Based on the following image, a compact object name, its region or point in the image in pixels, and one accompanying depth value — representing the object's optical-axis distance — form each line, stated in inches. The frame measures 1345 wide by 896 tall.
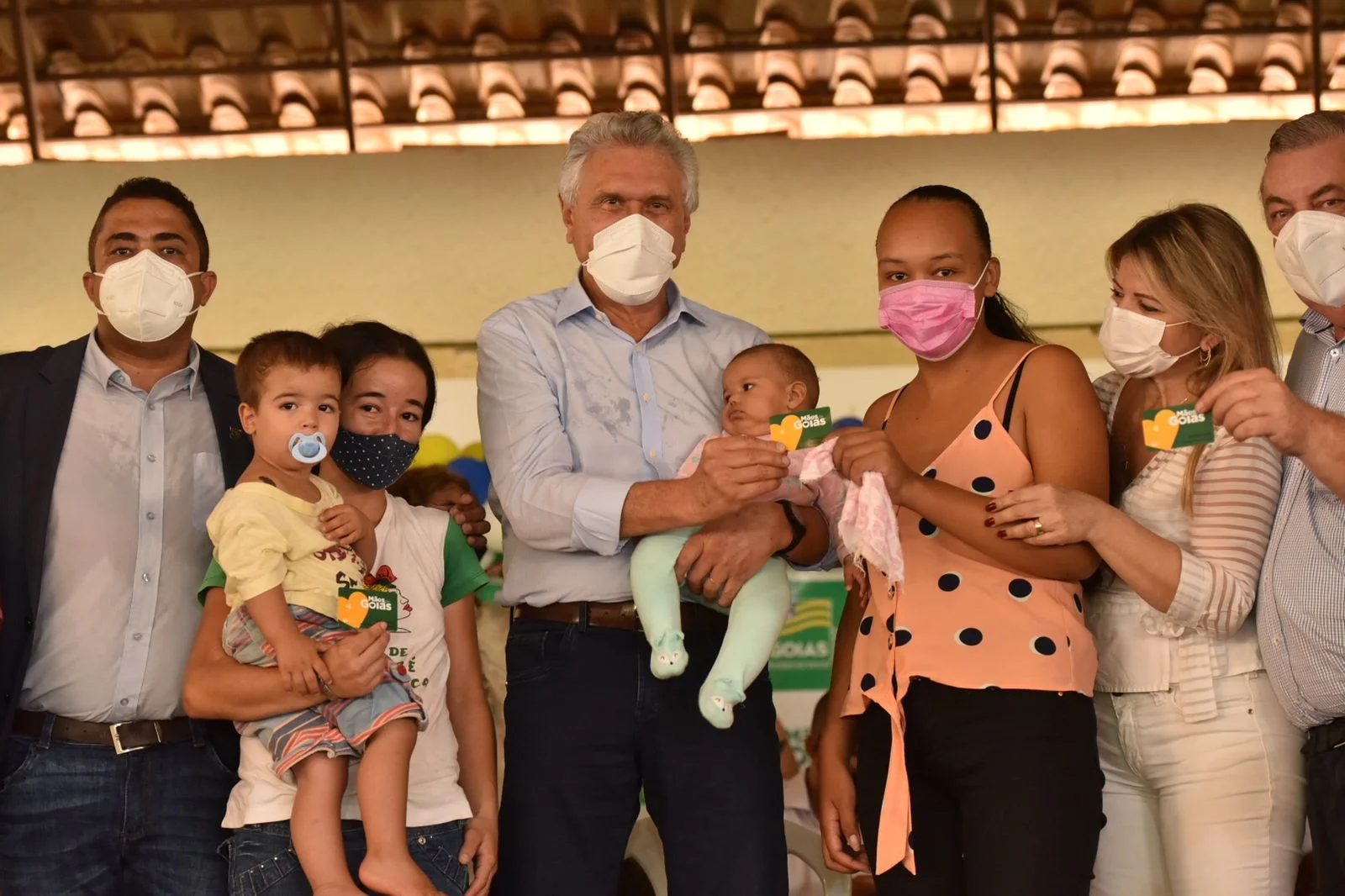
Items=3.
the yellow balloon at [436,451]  216.8
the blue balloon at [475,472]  212.8
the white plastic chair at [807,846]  142.1
